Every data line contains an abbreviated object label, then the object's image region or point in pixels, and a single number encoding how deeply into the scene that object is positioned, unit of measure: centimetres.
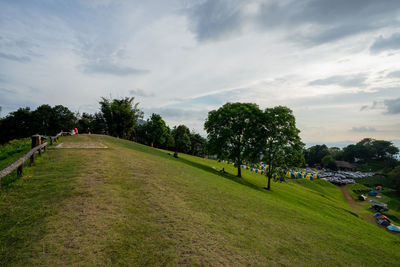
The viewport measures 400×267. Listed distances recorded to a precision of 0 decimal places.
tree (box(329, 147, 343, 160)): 11775
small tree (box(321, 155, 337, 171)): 9462
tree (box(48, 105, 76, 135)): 5778
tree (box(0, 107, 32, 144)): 5250
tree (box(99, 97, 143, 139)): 4372
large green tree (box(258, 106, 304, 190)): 2600
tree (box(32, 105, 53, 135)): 5459
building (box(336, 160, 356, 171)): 9862
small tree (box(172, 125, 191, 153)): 7166
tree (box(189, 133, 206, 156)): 8056
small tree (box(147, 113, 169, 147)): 5997
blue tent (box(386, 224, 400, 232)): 2338
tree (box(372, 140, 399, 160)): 10450
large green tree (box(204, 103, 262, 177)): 2861
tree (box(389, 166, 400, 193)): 5047
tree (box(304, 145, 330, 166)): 10956
